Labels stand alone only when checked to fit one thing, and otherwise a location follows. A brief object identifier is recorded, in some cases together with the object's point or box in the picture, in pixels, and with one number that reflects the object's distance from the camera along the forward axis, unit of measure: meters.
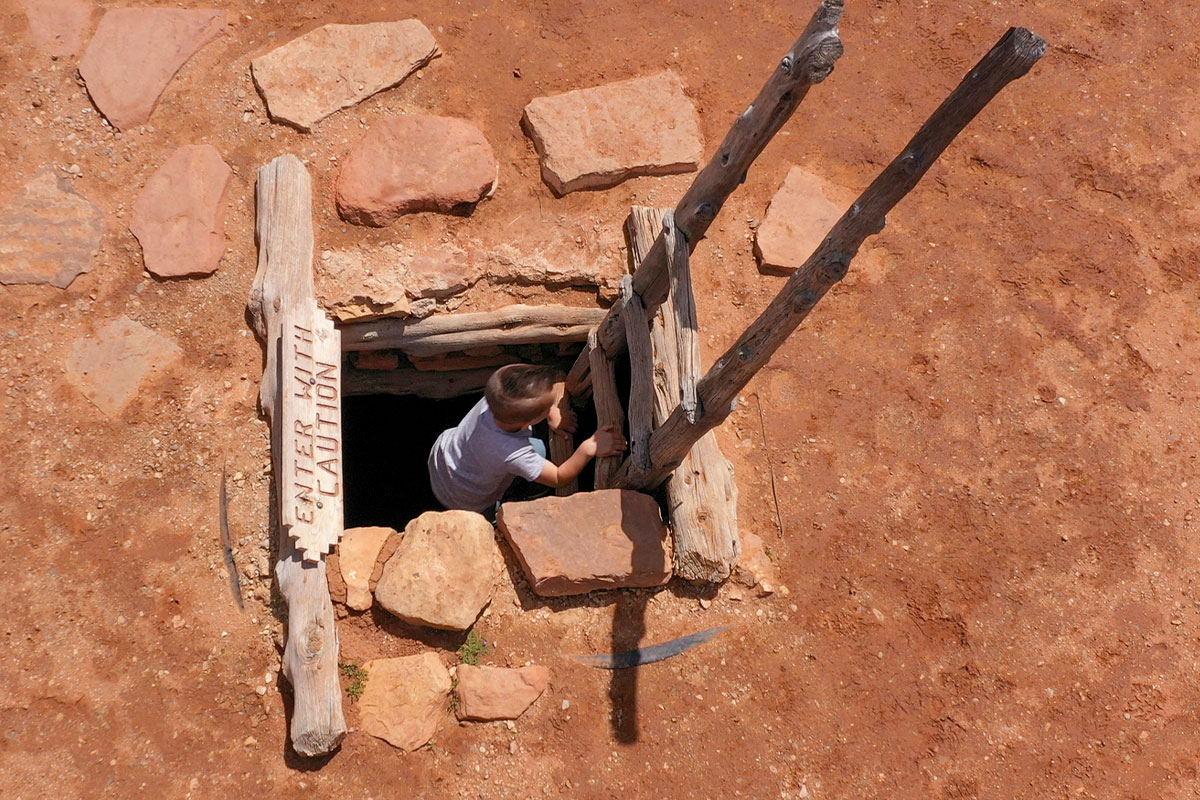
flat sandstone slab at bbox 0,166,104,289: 4.31
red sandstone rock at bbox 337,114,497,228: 4.74
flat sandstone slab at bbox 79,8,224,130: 4.76
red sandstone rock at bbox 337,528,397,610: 3.91
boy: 4.05
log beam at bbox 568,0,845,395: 2.77
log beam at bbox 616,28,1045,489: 2.45
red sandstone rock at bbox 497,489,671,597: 3.99
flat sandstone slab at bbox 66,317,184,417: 4.16
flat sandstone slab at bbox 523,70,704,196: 5.06
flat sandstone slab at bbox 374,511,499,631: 3.86
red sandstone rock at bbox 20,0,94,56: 4.85
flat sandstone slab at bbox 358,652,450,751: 3.71
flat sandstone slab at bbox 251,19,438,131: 4.91
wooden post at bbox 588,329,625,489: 4.73
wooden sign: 3.82
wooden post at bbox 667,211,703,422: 4.08
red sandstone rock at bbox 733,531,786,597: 4.21
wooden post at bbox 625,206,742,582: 4.07
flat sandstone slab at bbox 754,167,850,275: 5.06
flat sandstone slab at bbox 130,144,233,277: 4.44
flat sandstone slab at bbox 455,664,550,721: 3.79
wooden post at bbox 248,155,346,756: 3.56
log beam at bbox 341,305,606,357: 4.77
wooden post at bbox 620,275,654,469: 4.25
